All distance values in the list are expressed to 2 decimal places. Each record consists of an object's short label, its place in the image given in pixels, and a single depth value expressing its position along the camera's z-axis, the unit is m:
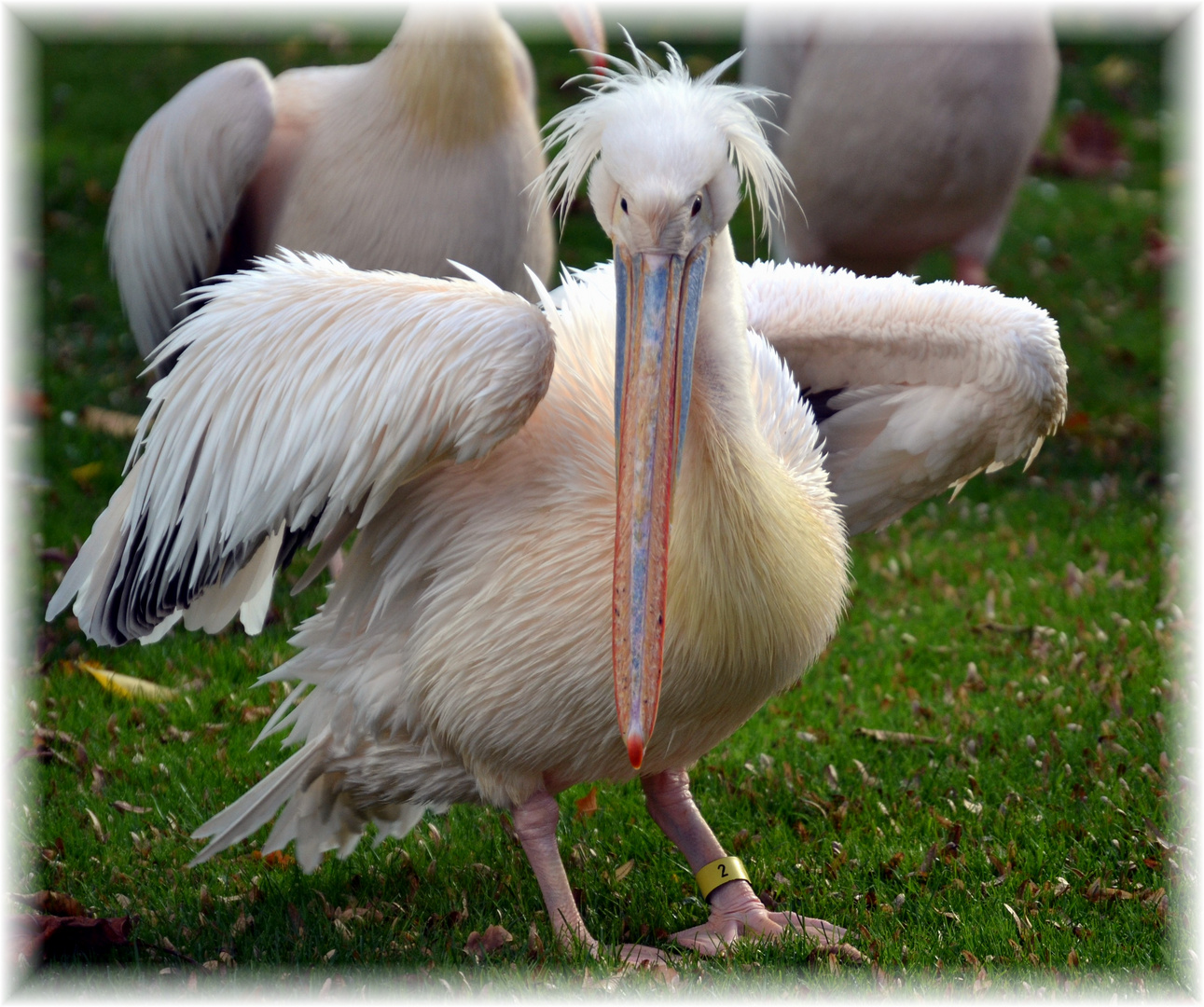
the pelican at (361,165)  8.75
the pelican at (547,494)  5.03
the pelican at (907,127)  10.84
